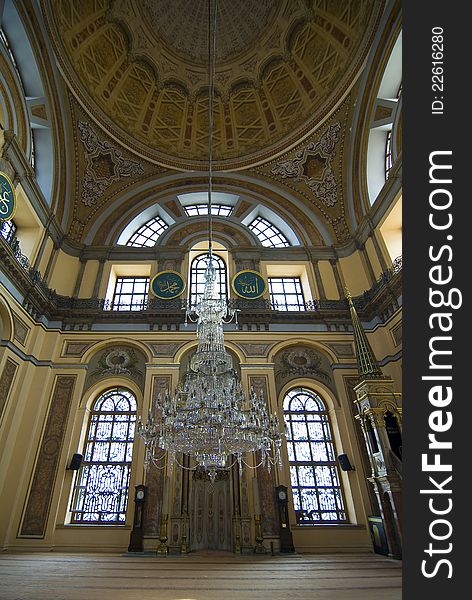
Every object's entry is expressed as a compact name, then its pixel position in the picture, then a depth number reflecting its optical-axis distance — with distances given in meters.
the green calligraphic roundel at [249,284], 10.18
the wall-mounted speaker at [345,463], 7.69
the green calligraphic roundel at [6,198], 7.52
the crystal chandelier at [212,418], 5.12
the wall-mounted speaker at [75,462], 7.57
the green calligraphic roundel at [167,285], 10.10
